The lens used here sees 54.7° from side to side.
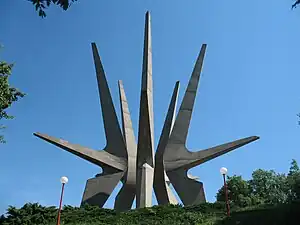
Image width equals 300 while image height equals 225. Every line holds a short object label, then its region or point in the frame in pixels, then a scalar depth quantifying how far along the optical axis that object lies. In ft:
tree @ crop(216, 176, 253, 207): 83.64
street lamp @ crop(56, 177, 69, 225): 33.50
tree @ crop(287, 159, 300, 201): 88.70
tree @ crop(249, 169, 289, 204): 87.43
